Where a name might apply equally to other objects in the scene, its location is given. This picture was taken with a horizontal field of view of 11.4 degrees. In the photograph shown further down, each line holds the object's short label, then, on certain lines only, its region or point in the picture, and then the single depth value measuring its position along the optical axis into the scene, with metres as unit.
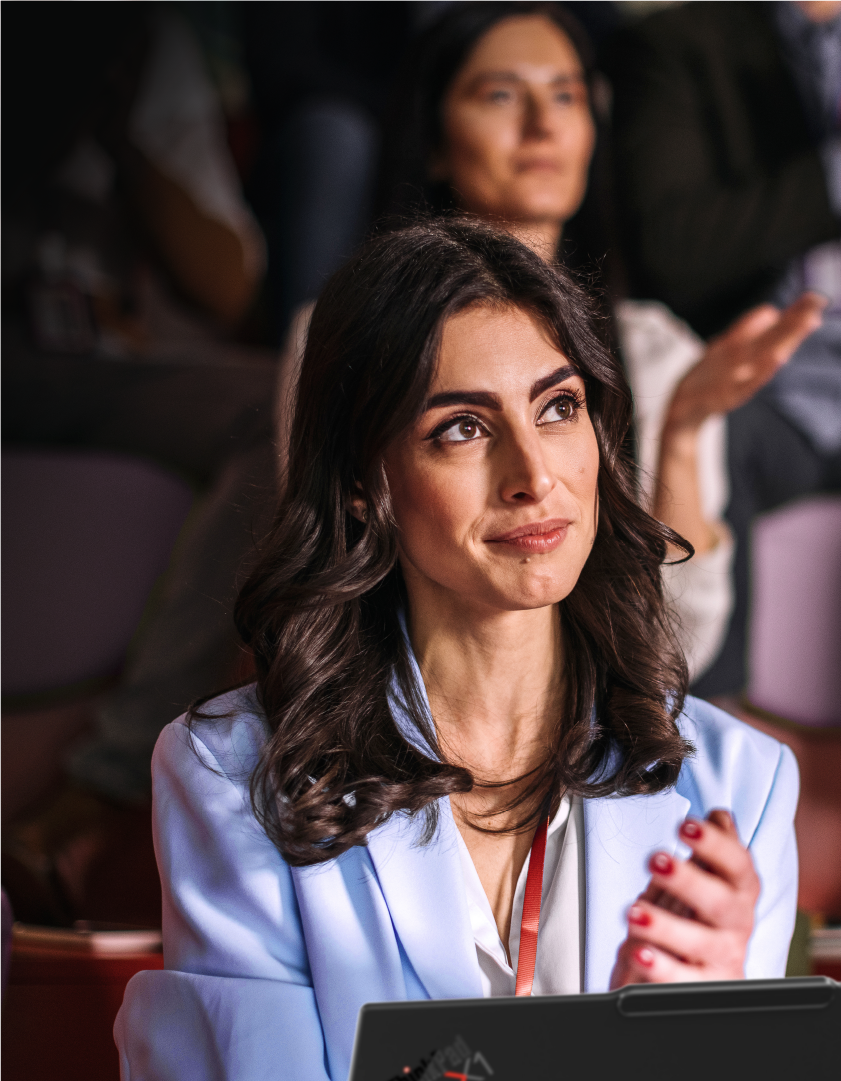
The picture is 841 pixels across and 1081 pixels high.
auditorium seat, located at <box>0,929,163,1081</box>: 2.60
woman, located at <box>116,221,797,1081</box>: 2.42
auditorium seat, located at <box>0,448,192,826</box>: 3.54
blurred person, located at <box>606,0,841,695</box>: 4.03
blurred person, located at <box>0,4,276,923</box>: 4.23
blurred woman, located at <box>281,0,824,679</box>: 3.21
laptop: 2.27
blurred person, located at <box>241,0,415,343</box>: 4.45
